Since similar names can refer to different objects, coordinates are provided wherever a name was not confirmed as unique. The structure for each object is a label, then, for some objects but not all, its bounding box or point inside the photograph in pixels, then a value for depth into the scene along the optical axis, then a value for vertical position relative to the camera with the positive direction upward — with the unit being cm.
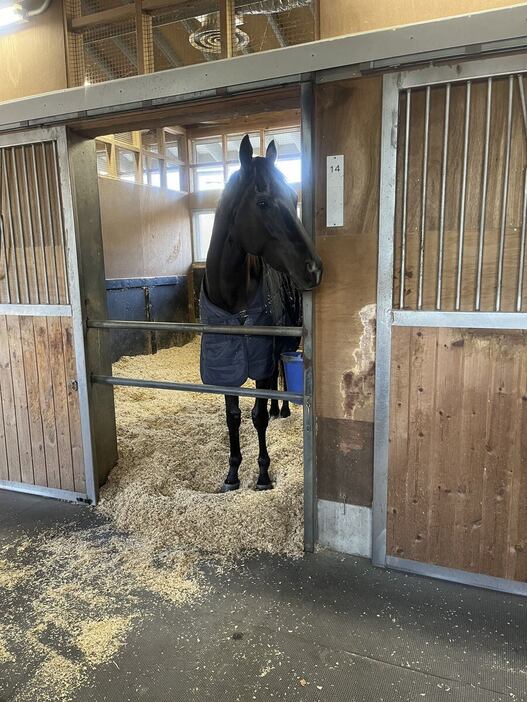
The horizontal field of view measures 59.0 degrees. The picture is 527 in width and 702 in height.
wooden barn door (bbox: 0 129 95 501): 222 -26
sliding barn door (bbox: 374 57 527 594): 150 -19
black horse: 176 -2
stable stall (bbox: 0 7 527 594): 150 -3
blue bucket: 354 -77
